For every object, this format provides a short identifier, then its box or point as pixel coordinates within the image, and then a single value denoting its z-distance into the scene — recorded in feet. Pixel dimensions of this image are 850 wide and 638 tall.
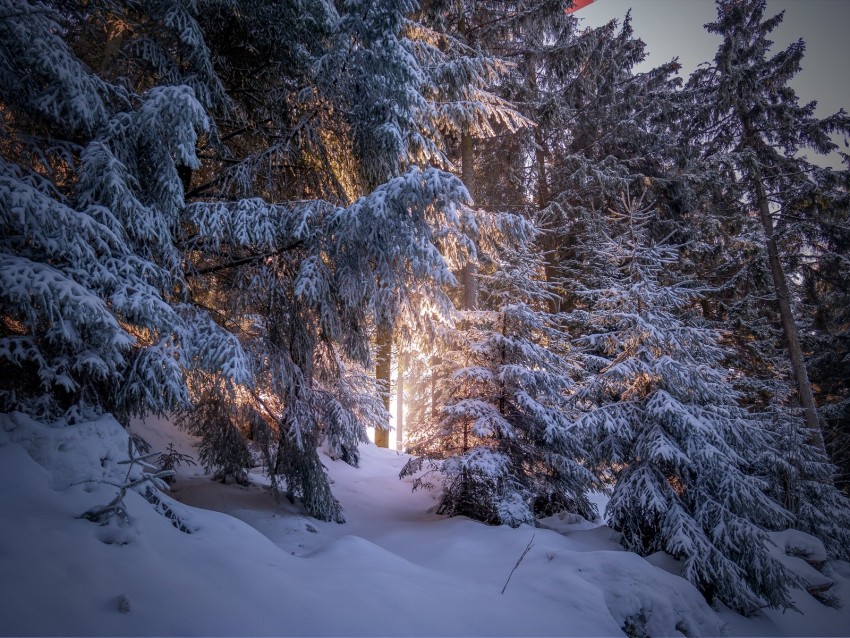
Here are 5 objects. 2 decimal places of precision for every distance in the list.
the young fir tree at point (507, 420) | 20.86
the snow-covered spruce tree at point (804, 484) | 25.93
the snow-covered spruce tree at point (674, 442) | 16.22
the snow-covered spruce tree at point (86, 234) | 9.78
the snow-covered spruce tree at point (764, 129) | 36.14
